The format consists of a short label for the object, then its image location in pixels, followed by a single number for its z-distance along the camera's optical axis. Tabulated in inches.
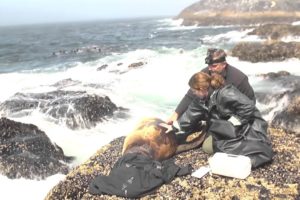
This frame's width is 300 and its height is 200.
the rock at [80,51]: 1505.2
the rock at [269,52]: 917.3
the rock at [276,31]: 1296.8
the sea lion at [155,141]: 262.5
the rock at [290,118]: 378.0
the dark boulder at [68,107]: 520.4
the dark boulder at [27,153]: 367.2
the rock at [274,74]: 713.6
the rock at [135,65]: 982.6
